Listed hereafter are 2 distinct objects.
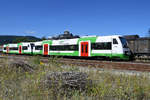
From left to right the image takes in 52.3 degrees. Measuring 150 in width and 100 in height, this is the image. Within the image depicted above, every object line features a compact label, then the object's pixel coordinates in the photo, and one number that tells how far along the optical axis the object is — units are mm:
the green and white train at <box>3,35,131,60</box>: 15711
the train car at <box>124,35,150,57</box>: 21881
